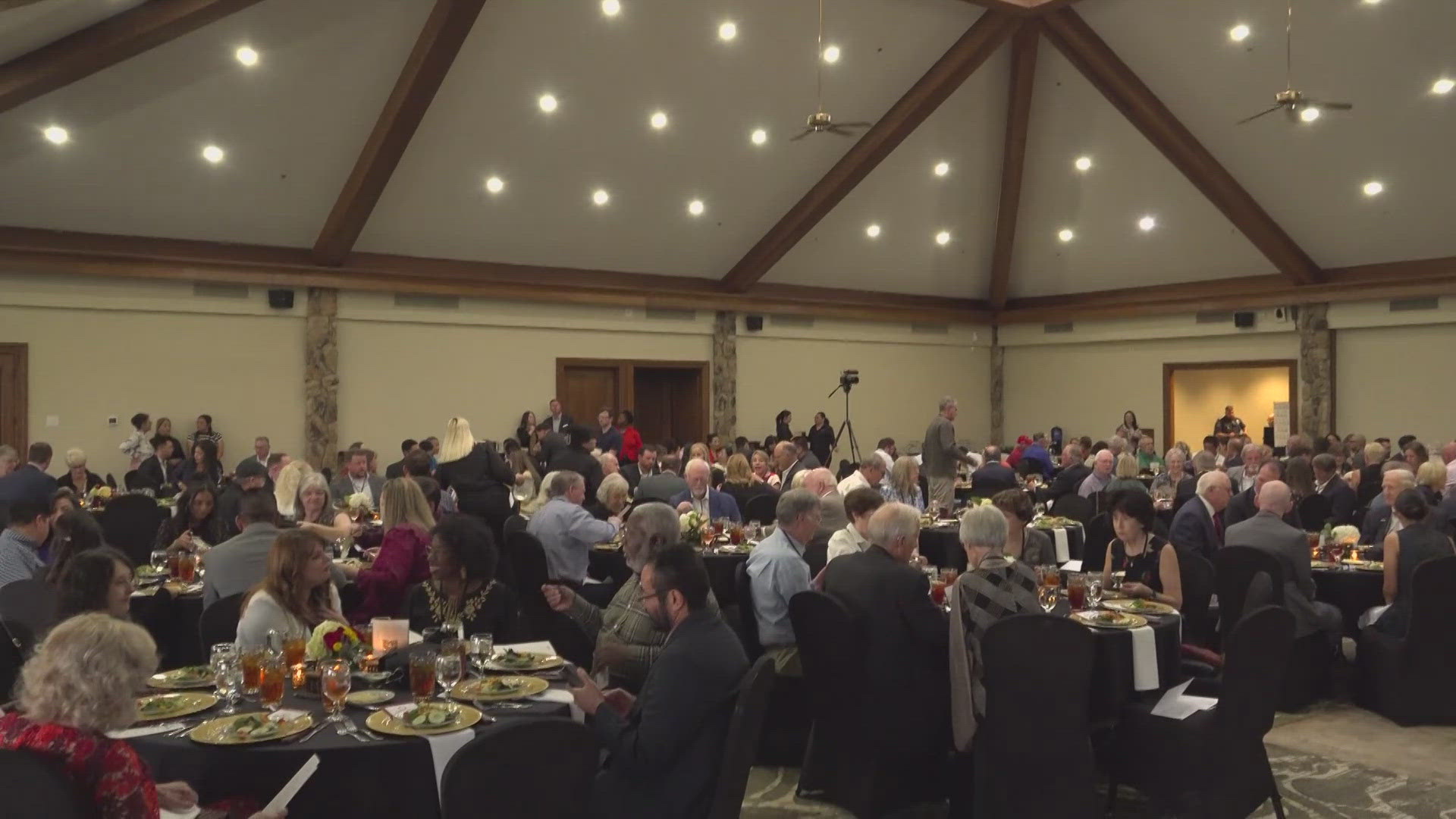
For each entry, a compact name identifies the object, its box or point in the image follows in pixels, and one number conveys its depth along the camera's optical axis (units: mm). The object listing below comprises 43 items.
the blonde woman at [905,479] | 7469
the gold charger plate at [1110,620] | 4293
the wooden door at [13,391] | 10992
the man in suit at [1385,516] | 6485
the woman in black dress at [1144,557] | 4910
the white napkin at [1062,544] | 7625
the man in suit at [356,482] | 8805
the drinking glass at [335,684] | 3002
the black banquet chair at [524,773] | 2217
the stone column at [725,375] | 15992
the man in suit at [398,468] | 10375
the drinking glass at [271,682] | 3119
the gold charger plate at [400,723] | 2900
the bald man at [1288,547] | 5512
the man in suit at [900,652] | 3951
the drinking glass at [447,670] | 3160
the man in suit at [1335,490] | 7770
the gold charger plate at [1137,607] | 4602
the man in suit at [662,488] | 7680
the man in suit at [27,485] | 7496
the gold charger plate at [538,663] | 3561
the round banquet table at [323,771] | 2838
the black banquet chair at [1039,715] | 3541
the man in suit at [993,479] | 9297
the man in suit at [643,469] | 9672
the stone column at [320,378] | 12648
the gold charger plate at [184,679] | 3428
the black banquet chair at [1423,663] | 5355
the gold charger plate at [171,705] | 3086
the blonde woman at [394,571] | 4762
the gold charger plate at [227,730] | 2848
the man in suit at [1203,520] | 5930
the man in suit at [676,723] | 2945
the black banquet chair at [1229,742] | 3646
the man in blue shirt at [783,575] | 4574
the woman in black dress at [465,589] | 3949
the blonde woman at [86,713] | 2184
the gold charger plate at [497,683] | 3213
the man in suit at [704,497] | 7762
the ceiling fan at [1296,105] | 8711
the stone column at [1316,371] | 14859
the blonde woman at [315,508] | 6461
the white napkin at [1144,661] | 4199
